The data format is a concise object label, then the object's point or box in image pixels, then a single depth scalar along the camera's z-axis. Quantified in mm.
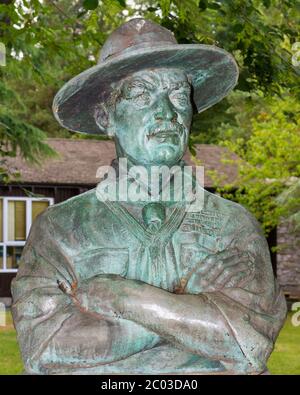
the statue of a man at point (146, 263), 2348
